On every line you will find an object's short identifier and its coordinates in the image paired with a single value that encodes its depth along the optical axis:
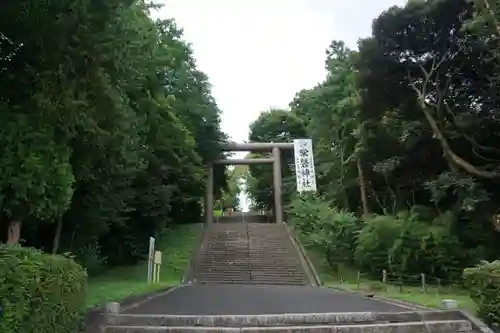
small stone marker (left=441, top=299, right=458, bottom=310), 8.60
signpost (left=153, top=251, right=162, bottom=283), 15.49
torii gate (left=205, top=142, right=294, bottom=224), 33.34
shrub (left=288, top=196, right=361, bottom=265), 20.88
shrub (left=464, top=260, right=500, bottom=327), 7.11
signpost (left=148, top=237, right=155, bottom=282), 14.90
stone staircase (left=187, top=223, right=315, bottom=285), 19.64
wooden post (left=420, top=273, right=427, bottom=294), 13.96
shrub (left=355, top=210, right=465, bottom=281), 16.55
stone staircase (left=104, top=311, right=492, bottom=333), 7.04
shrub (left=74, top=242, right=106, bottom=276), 17.36
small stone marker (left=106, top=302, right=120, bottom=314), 7.89
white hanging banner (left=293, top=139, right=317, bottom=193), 28.89
